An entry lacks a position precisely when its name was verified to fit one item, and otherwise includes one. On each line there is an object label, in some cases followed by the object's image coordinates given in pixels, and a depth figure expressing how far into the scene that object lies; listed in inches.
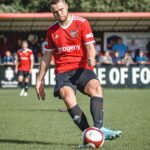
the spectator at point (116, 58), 1263.5
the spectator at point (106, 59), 1243.8
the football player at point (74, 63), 375.2
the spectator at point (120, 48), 1302.9
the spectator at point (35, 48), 1372.5
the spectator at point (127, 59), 1256.5
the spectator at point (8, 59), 1250.9
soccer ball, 362.0
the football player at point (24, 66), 1036.4
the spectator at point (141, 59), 1259.5
